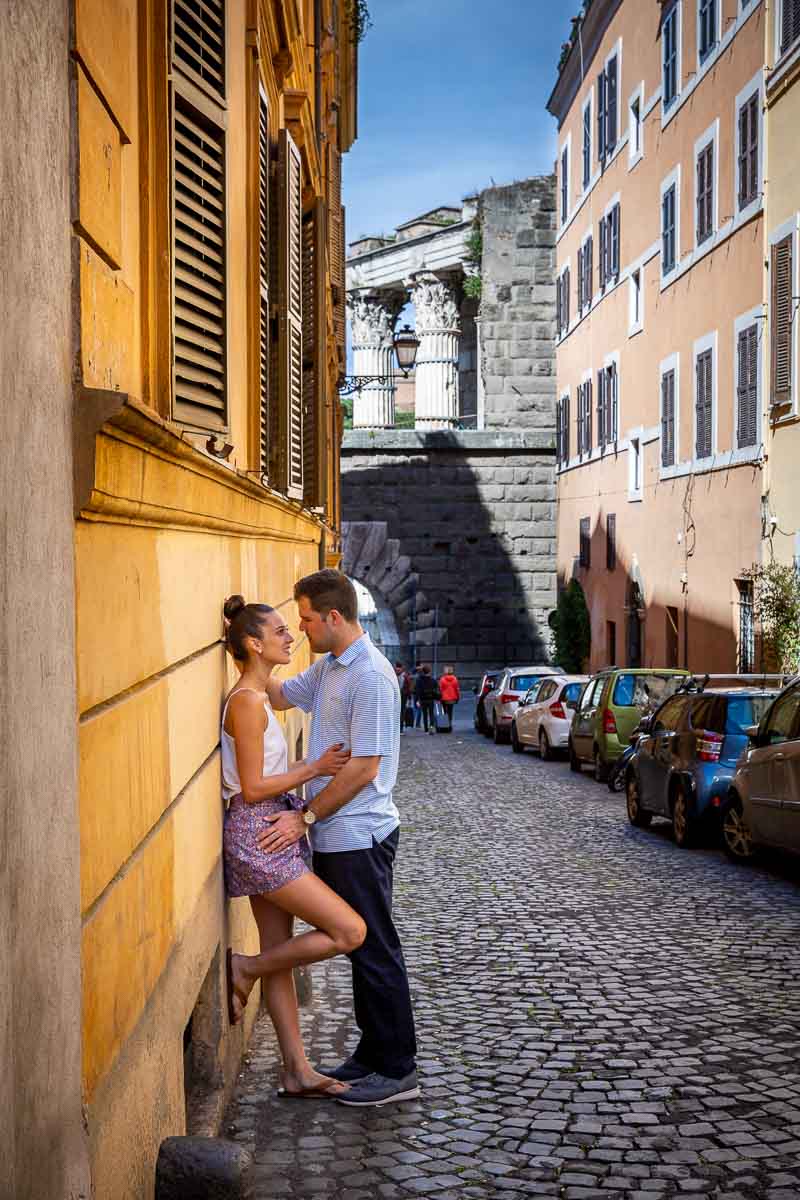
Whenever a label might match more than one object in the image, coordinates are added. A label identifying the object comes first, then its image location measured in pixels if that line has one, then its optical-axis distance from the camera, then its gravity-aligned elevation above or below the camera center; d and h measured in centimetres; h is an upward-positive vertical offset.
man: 585 -88
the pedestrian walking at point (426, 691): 3588 -261
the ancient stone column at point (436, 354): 4703 +634
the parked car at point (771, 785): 1120 -154
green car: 2117 -173
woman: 558 -82
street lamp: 2811 +384
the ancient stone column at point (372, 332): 5141 +769
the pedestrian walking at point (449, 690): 3603 -262
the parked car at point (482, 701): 3534 -284
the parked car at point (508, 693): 3152 -238
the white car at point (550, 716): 2619 -238
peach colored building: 2280 +424
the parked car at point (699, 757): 1381 -162
